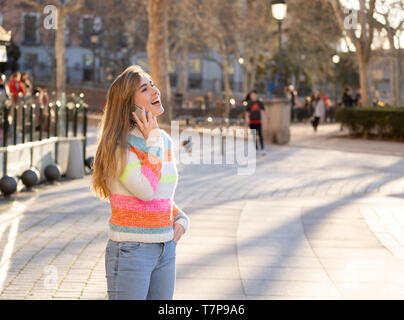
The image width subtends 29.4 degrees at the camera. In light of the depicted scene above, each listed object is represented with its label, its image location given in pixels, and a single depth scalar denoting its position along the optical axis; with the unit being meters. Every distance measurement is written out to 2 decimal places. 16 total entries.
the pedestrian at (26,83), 25.92
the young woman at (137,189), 3.55
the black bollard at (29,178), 12.11
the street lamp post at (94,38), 43.47
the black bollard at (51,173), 13.12
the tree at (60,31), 34.75
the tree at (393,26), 33.69
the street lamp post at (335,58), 47.15
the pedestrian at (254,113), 19.92
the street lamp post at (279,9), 22.16
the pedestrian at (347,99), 32.69
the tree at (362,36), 29.39
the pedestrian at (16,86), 23.44
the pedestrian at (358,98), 36.03
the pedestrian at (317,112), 29.38
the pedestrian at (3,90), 19.09
